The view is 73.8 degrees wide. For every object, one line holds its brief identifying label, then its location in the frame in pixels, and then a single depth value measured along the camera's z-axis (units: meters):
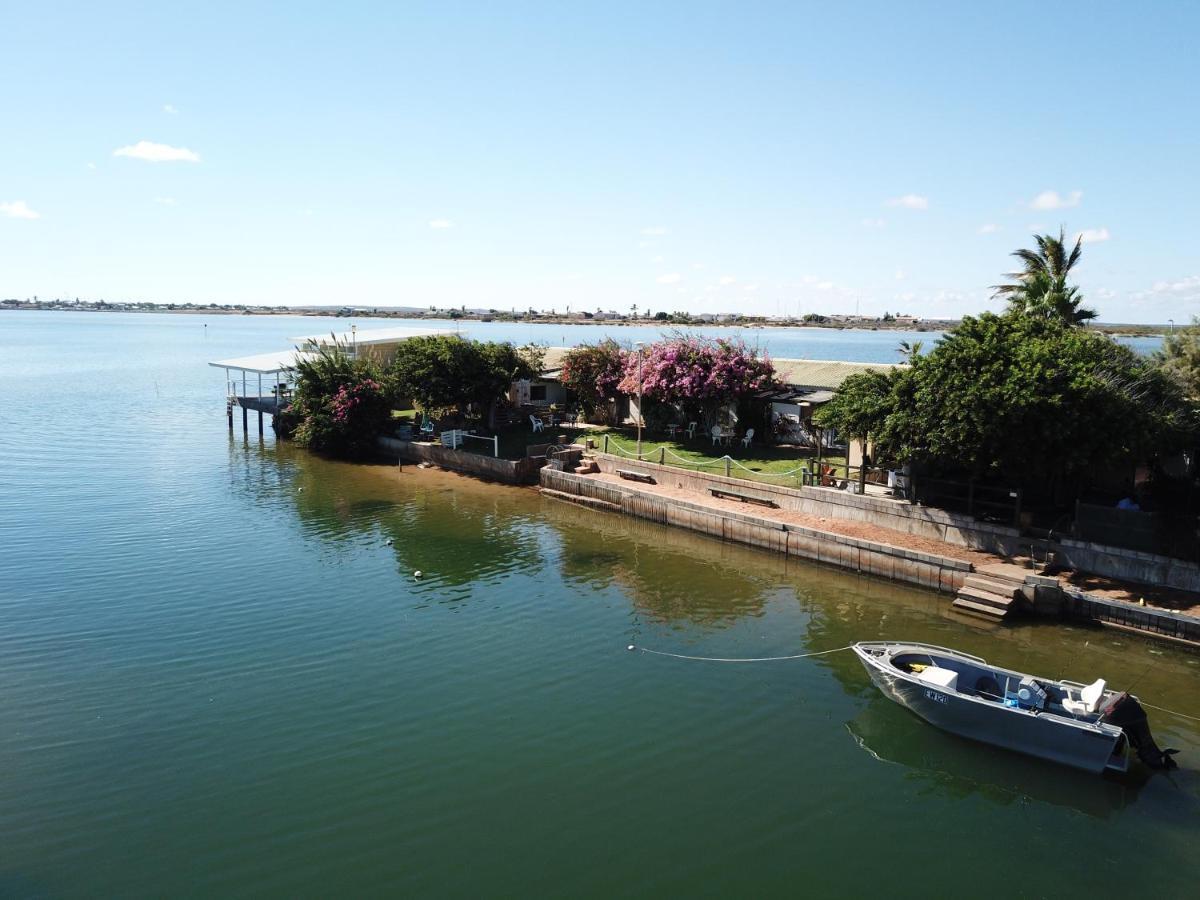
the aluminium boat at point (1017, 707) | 15.07
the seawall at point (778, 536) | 25.20
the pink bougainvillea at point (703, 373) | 38.31
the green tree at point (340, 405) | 44.88
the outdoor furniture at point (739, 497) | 31.50
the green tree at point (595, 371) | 44.19
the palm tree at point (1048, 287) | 32.06
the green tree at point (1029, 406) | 22.91
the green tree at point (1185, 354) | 32.84
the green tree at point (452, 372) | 43.44
